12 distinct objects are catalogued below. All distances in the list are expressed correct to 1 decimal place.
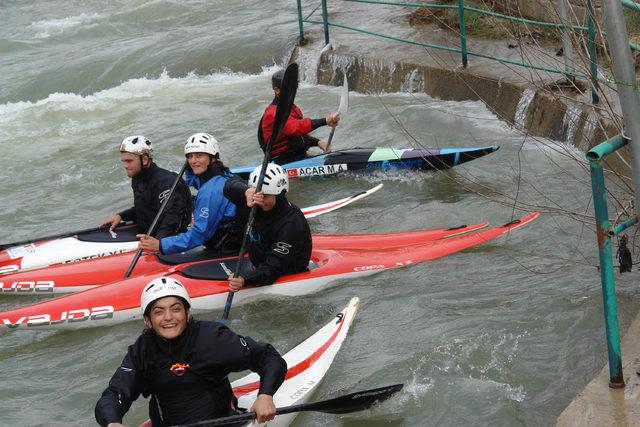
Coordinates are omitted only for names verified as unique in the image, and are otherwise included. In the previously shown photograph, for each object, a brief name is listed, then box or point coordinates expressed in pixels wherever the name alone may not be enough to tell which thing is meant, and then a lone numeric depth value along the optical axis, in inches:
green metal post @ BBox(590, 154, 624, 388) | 290.5
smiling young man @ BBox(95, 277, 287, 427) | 298.8
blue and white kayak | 690.0
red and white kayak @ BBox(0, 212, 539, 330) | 493.0
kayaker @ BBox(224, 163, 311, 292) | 459.4
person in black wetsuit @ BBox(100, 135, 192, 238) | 532.9
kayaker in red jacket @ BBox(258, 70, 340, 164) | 676.9
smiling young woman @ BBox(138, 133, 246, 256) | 507.5
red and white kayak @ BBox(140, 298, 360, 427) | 365.5
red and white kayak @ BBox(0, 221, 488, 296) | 542.8
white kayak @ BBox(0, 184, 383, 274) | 578.4
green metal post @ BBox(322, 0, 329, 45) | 960.0
